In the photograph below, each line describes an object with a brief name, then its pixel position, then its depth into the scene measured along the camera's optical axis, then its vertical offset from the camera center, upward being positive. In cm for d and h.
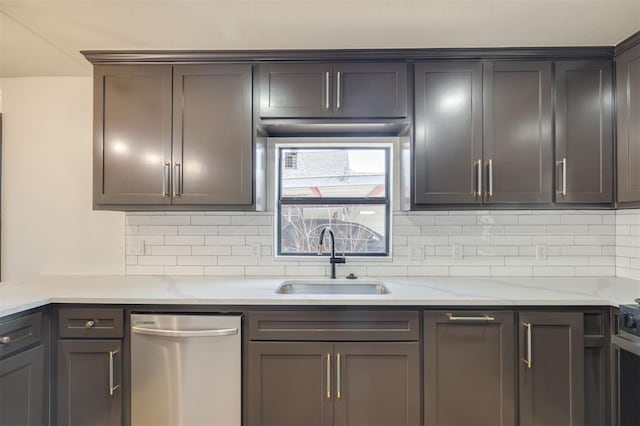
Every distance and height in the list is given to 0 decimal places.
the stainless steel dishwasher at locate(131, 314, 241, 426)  180 -84
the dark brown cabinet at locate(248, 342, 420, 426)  179 -90
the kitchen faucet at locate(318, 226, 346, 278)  238 -28
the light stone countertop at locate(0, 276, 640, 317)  179 -44
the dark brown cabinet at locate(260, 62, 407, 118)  211 +80
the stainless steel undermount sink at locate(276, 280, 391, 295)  235 -50
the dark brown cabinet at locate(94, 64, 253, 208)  214 +52
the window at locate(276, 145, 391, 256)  259 +14
